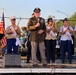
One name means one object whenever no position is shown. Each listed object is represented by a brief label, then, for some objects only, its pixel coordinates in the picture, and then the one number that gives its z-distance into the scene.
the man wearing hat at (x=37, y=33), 9.26
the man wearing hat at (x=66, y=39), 10.31
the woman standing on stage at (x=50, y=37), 10.38
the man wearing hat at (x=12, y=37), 10.05
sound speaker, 8.68
